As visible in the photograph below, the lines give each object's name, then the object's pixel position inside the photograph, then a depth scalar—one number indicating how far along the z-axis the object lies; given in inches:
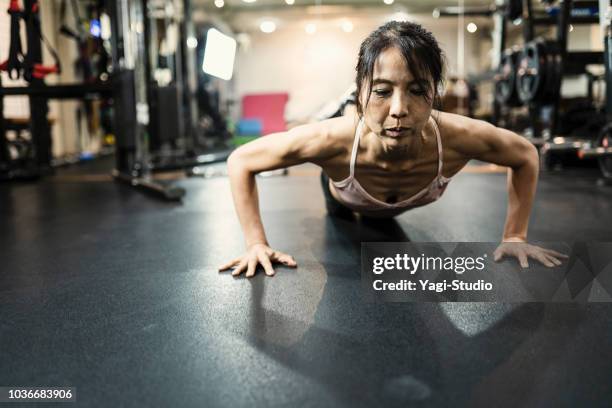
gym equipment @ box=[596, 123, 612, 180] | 96.0
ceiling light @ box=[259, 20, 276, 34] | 371.1
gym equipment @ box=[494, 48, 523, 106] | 152.1
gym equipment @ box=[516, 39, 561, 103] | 127.5
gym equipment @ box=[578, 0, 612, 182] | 86.7
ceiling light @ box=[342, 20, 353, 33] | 334.1
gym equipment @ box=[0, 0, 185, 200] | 114.0
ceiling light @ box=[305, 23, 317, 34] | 362.3
